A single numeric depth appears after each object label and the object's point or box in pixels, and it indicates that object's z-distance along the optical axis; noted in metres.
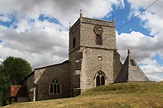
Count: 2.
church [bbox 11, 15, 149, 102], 24.88
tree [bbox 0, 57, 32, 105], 39.96
